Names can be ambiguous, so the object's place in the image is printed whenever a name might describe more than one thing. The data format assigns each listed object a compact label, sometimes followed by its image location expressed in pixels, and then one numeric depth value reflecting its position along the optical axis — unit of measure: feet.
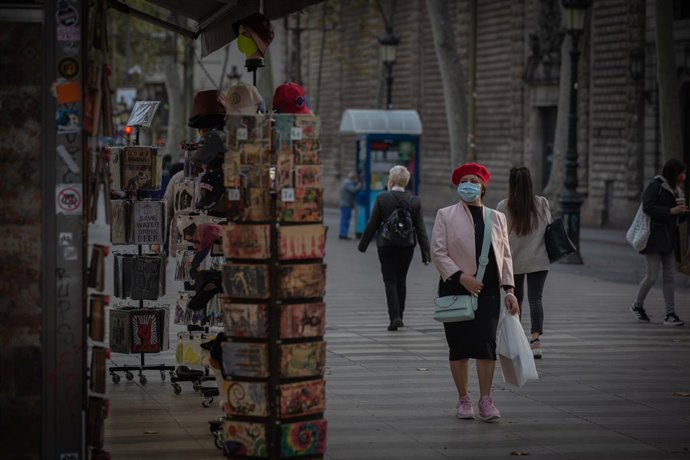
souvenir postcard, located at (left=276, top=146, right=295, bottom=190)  47.48
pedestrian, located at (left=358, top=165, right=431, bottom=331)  93.72
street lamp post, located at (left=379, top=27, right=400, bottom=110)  227.25
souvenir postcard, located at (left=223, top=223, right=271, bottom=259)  47.31
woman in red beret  60.85
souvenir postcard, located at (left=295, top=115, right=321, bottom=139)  47.36
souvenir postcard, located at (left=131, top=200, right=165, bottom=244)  69.73
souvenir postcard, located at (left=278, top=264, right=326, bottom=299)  47.38
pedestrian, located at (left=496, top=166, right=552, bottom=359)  77.00
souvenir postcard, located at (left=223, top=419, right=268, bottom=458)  47.53
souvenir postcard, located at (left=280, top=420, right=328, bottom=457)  47.53
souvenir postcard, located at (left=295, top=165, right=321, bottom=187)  47.69
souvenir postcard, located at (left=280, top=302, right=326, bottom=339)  47.43
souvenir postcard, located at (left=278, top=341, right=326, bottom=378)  47.45
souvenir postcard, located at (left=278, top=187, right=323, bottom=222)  47.62
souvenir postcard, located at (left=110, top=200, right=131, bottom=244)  69.16
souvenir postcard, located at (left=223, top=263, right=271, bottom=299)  47.26
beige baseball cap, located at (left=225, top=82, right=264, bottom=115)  53.68
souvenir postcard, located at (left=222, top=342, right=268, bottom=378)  47.34
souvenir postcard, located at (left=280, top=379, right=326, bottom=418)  47.41
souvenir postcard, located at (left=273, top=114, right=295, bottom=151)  47.31
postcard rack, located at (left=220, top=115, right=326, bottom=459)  47.38
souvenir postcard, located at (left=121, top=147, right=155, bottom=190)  68.97
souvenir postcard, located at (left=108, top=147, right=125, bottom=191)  68.83
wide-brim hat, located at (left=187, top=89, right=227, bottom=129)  61.28
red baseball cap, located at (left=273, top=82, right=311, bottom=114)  52.06
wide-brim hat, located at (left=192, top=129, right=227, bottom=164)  55.62
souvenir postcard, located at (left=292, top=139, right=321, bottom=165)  47.60
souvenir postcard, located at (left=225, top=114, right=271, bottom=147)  47.34
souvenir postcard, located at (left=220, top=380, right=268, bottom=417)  47.43
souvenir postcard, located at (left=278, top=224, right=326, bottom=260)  47.34
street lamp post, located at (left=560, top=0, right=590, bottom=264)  159.61
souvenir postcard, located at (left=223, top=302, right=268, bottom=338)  47.36
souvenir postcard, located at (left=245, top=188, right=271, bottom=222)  47.53
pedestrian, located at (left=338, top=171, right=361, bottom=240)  200.08
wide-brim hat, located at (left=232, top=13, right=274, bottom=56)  56.43
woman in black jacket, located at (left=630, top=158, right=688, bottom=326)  96.76
